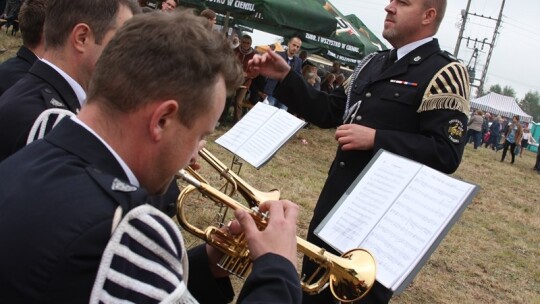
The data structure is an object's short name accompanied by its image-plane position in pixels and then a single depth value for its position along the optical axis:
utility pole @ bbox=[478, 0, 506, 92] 45.22
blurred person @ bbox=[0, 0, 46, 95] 2.64
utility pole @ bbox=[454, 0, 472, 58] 37.53
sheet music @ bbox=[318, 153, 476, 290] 1.92
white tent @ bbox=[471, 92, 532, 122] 38.47
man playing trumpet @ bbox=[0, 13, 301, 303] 1.04
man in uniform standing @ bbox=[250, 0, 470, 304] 2.52
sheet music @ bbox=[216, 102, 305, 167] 3.47
